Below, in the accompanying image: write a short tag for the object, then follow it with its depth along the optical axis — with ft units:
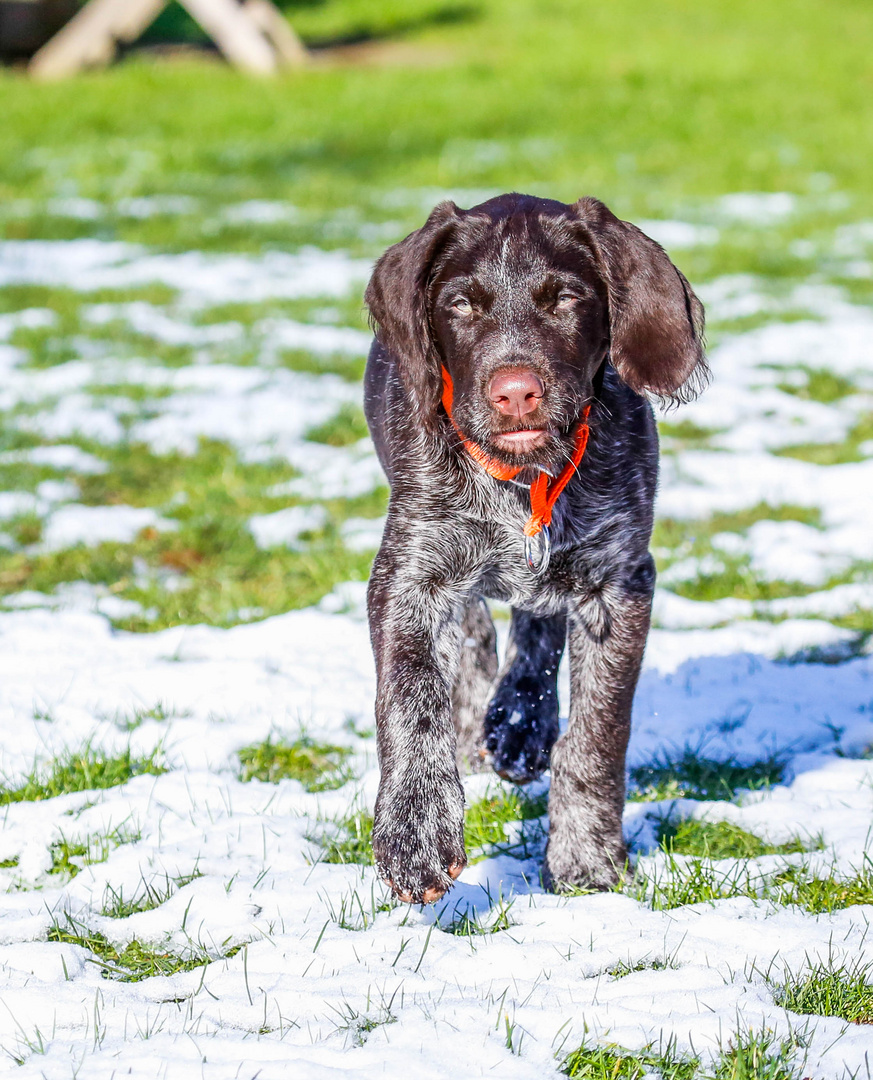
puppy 19.90
